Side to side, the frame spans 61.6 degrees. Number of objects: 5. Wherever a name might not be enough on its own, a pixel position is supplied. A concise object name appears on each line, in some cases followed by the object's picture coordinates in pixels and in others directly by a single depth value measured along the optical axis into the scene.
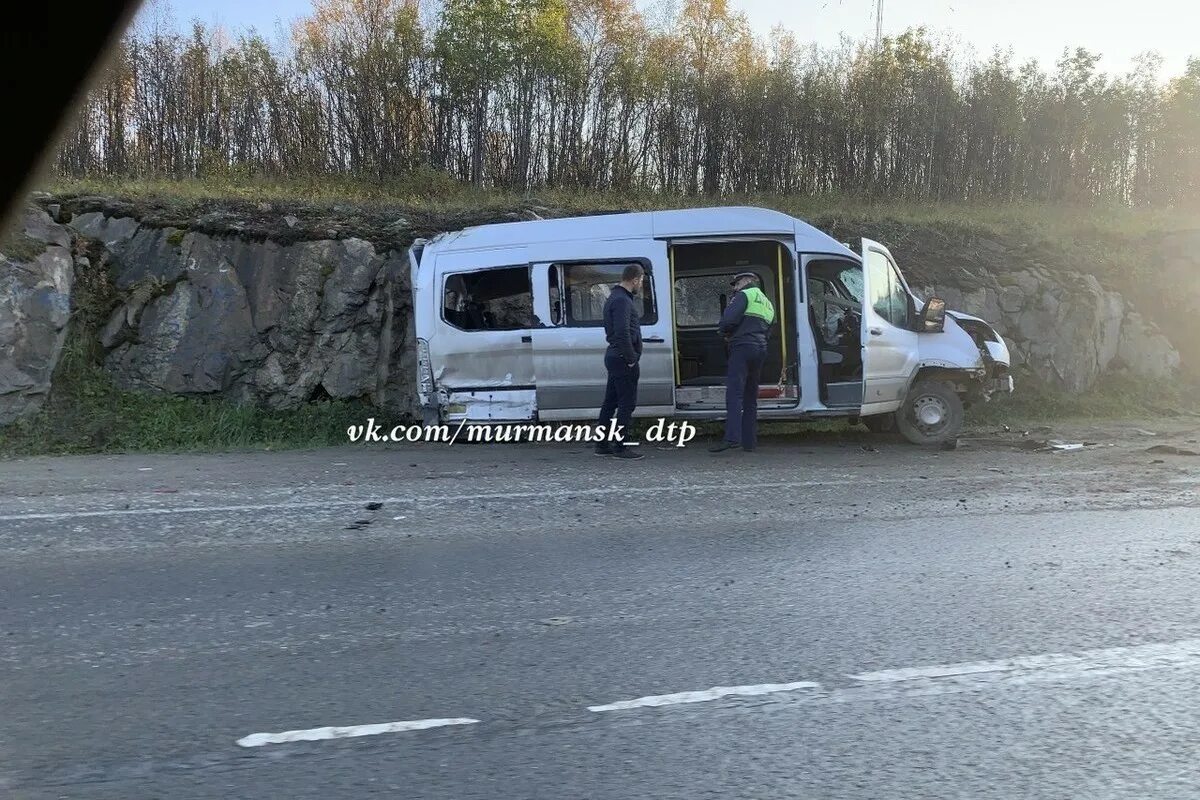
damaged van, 10.95
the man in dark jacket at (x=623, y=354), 10.04
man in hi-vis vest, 10.34
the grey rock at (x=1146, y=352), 15.70
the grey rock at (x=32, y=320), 11.30
